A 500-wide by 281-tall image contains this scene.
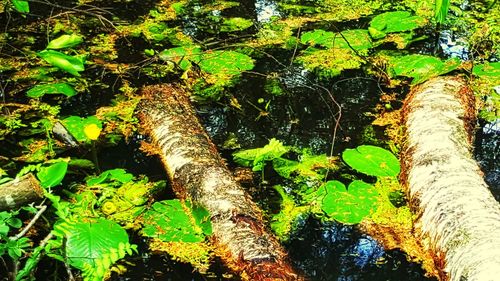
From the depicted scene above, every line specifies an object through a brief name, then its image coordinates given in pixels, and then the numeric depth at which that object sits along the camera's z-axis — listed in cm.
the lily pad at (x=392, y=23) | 398
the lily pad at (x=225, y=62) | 372
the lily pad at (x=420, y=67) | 327
